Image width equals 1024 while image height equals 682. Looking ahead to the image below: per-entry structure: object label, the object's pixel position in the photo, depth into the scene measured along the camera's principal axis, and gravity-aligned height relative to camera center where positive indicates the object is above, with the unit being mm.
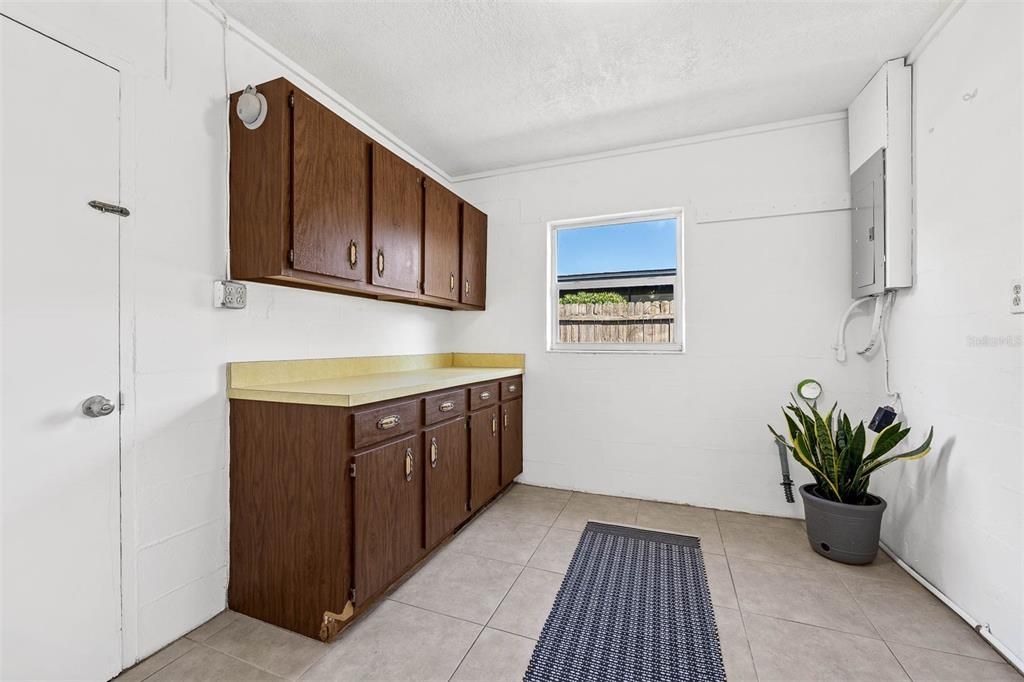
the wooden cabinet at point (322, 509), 1646 -713
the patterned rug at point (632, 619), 1513 -1171
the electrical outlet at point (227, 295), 1813 +189
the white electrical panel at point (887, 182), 2199 +852
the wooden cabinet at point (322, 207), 1761 +631
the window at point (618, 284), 3170 +437
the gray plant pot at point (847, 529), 2152 -979
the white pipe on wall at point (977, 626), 1501 -1130
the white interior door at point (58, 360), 1265 -71
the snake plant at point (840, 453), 2137 -605
